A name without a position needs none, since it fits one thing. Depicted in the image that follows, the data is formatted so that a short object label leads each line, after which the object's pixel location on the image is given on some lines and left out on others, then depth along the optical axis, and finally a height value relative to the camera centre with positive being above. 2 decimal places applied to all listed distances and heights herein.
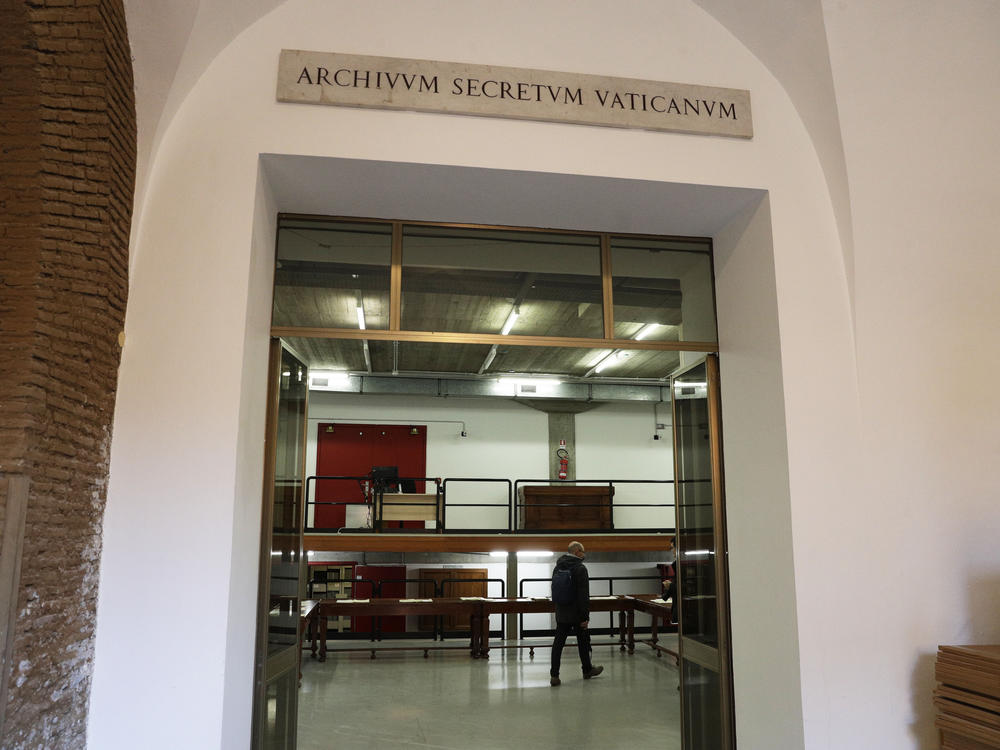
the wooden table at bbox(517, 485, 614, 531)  13.92 -0.03
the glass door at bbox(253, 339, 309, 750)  4.37 -0.37
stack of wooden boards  3.64 -0.92
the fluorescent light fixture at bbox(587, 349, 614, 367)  13.30 +2.62
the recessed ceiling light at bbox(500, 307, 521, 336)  4.84 +1.17
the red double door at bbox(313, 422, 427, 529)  15.95 +1.03
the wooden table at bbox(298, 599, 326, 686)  9.65 -1.39
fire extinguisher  16.52 +0.98
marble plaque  4.25 +2.33
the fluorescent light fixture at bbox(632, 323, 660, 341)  5.08 +1.15
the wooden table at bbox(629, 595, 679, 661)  11.35 -1.56
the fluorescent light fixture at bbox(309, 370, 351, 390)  15.27 +2.48
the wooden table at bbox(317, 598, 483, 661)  11.04 -1.48
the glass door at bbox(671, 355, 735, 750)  4.89 -0.40
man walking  9.70 -1.16
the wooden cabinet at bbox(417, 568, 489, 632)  14.65 -1.51
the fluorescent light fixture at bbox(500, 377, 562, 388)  15.84 +2.54
